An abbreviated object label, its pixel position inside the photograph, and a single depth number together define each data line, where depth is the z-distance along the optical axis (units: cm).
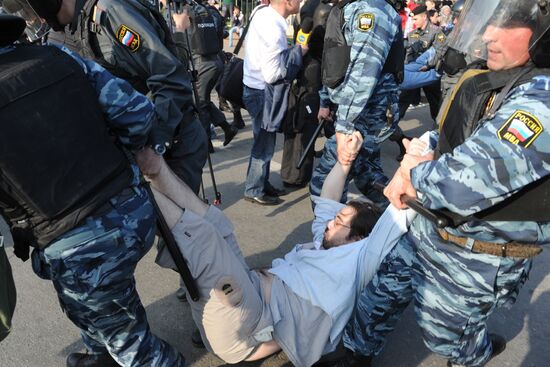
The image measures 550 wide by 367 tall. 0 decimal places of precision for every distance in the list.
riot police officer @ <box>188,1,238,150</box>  498
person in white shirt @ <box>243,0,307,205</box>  347
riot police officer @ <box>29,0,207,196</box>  199
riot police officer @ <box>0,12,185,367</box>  133
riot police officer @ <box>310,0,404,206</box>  270
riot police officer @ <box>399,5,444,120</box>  576
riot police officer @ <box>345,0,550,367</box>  133
